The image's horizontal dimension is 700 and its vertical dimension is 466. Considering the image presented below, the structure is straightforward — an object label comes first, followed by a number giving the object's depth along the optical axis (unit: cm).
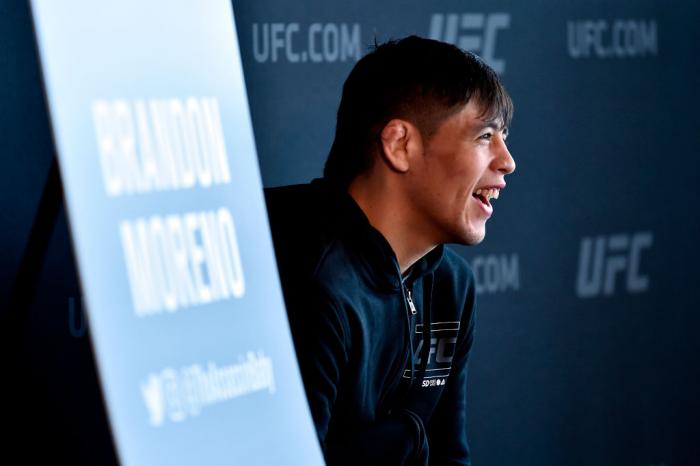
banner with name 223
